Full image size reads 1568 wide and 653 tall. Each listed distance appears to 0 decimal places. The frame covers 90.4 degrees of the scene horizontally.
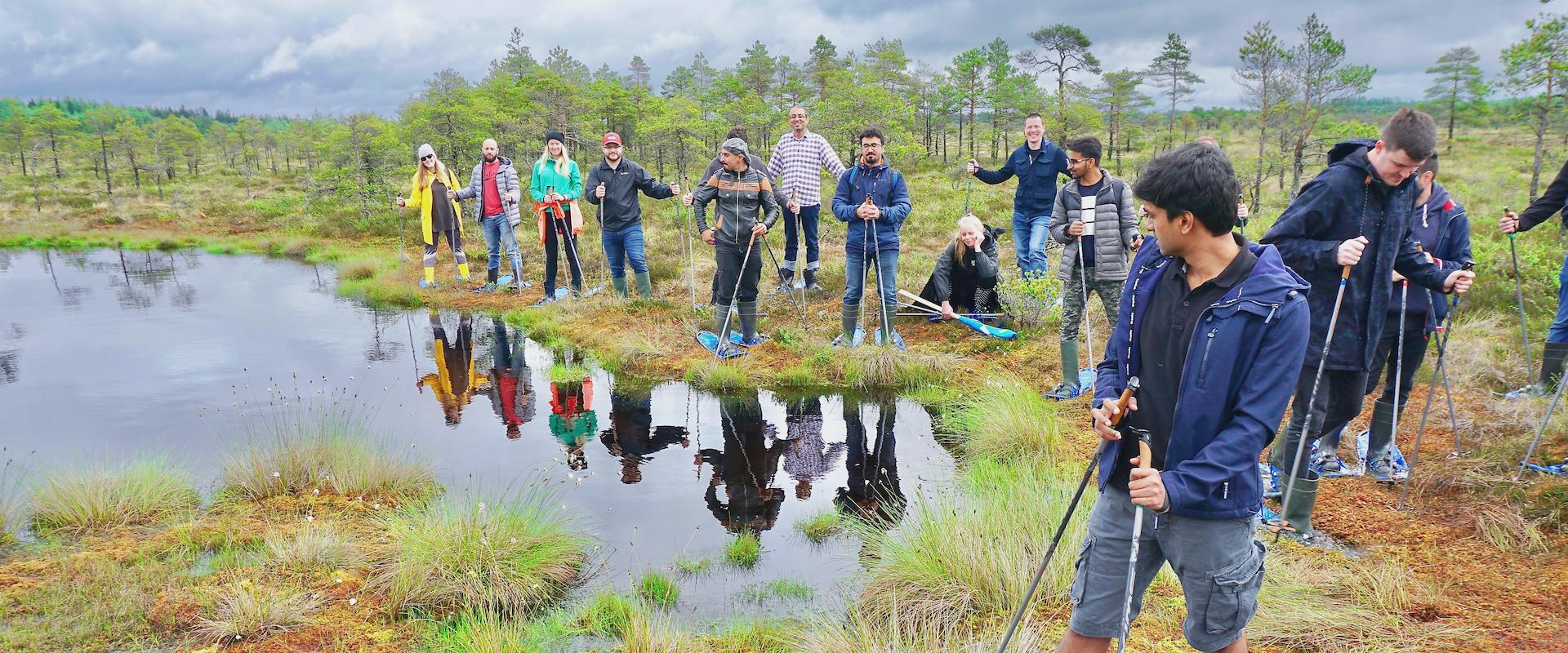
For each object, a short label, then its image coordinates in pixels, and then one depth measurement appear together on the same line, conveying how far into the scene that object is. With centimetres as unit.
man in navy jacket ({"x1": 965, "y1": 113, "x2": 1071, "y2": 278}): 785
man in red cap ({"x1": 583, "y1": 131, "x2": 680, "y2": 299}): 923
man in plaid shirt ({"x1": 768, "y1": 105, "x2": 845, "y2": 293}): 930
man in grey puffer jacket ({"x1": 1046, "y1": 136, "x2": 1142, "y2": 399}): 592
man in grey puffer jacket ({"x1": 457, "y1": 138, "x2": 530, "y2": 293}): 1063
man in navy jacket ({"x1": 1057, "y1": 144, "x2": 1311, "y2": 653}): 196
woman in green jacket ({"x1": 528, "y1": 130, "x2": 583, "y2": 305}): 998
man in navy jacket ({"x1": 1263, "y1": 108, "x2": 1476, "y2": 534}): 354
